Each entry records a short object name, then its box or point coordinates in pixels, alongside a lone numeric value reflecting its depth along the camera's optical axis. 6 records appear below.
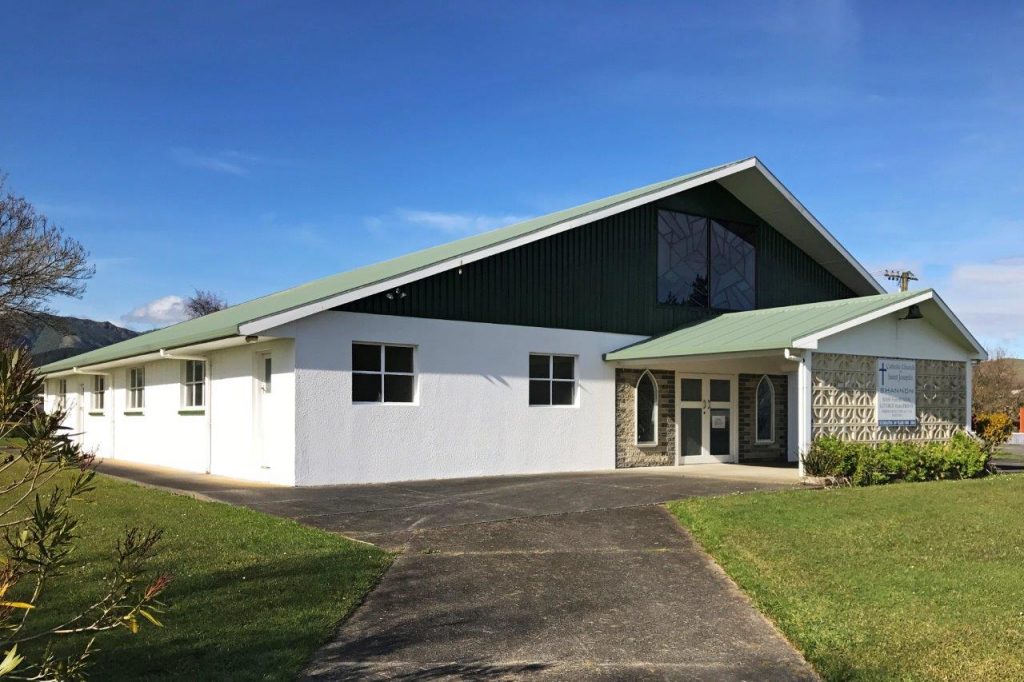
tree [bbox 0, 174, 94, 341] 34.44
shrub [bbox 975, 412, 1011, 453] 18.90
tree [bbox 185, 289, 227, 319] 66.56
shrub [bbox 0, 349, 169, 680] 3.38
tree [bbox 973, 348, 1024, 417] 43.94
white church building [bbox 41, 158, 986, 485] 15.12
